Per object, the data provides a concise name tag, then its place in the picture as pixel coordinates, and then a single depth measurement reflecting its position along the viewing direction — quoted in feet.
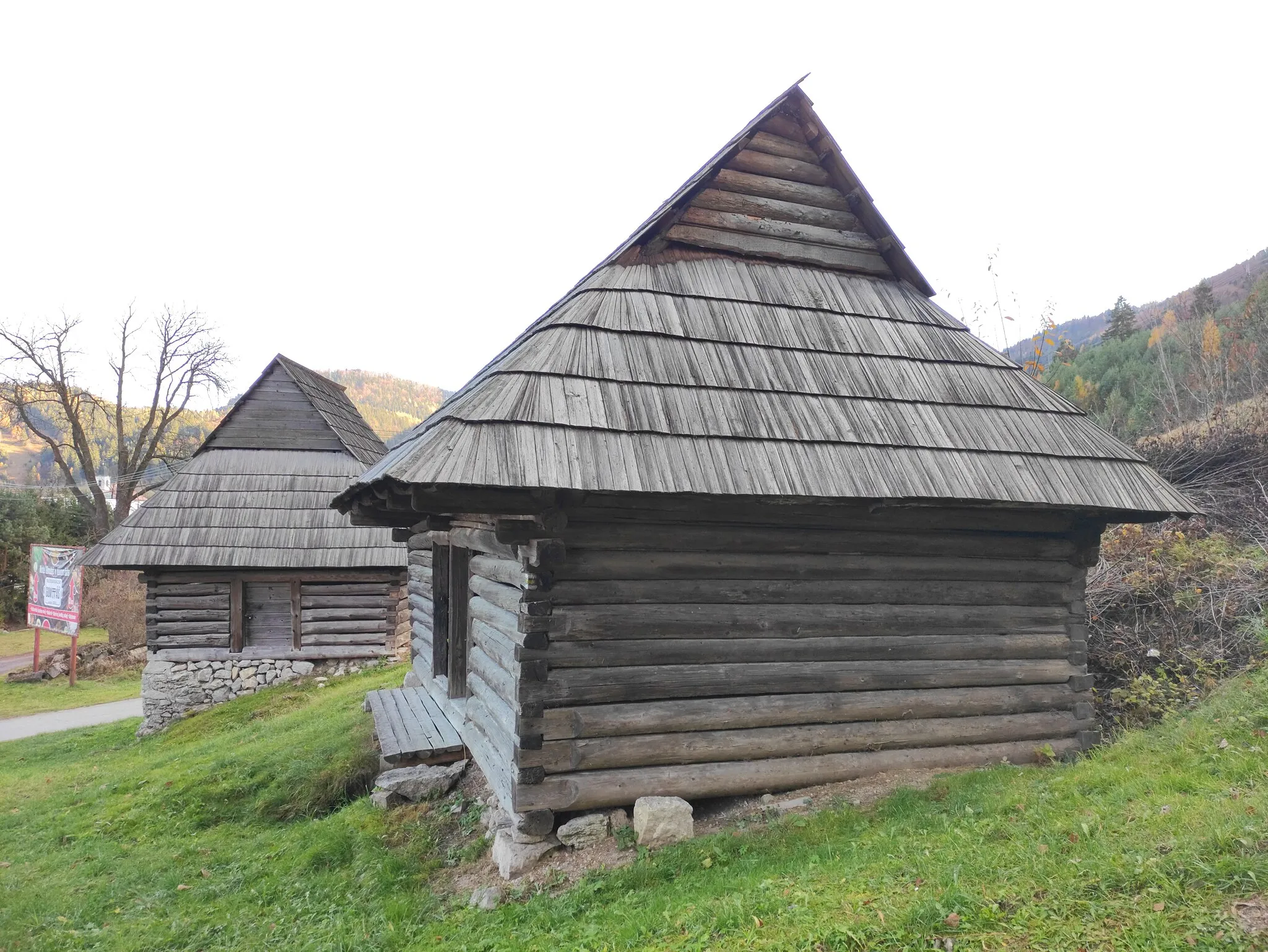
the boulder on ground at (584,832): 15.89
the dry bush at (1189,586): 21.49
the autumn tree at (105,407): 80.33
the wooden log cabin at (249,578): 43.96
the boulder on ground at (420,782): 21.45
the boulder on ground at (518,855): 15.59
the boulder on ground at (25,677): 60.90
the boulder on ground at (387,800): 21.40
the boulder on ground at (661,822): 15.74
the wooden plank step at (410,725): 21.98
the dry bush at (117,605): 74.02
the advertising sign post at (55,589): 54.44
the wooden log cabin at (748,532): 15.69
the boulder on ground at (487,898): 14.80
